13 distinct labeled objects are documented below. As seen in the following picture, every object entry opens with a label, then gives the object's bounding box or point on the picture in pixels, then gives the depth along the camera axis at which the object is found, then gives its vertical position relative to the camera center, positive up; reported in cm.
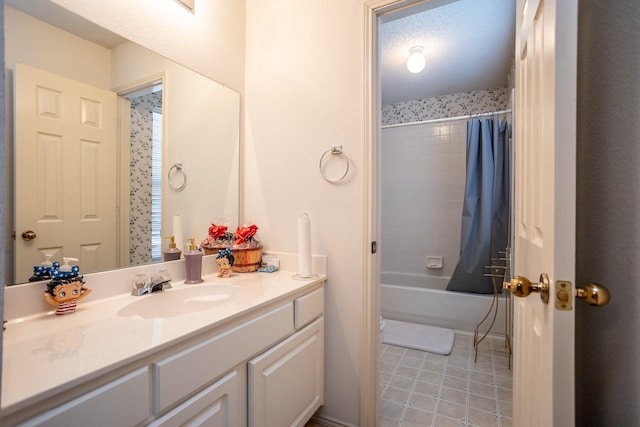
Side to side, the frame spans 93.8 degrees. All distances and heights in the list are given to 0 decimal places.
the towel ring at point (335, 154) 151 +27
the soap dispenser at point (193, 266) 137 -25
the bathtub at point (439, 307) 262 -90
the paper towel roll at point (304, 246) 147 -17
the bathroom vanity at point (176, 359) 61 -38
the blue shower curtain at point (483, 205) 284 +5
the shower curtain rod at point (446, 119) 297 +100
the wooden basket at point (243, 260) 158 -26
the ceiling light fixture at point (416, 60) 243 +123
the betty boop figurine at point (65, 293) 93 -26
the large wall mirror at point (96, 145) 95 +26
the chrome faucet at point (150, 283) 118 -29
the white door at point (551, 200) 57 +2
